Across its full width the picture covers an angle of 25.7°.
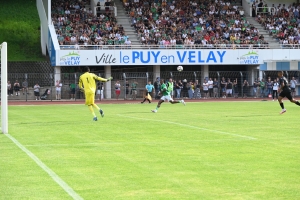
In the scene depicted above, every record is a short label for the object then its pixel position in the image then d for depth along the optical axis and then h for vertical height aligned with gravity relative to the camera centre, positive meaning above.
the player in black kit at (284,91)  28.56 -0.32
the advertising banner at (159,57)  51.72 +2.23
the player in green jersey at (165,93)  32.04 -0.43
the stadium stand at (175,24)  54.56 +5.26
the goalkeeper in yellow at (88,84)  24.73 +0.02
